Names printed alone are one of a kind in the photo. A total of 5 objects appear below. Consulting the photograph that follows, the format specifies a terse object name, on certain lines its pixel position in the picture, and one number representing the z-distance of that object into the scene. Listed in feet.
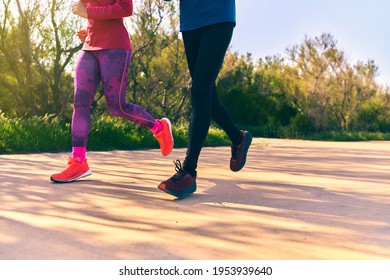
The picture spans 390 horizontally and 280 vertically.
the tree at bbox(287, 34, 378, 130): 60.13
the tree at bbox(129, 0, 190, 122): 39.60
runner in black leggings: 12.11
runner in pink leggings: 13.64
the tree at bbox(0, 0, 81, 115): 36.17
